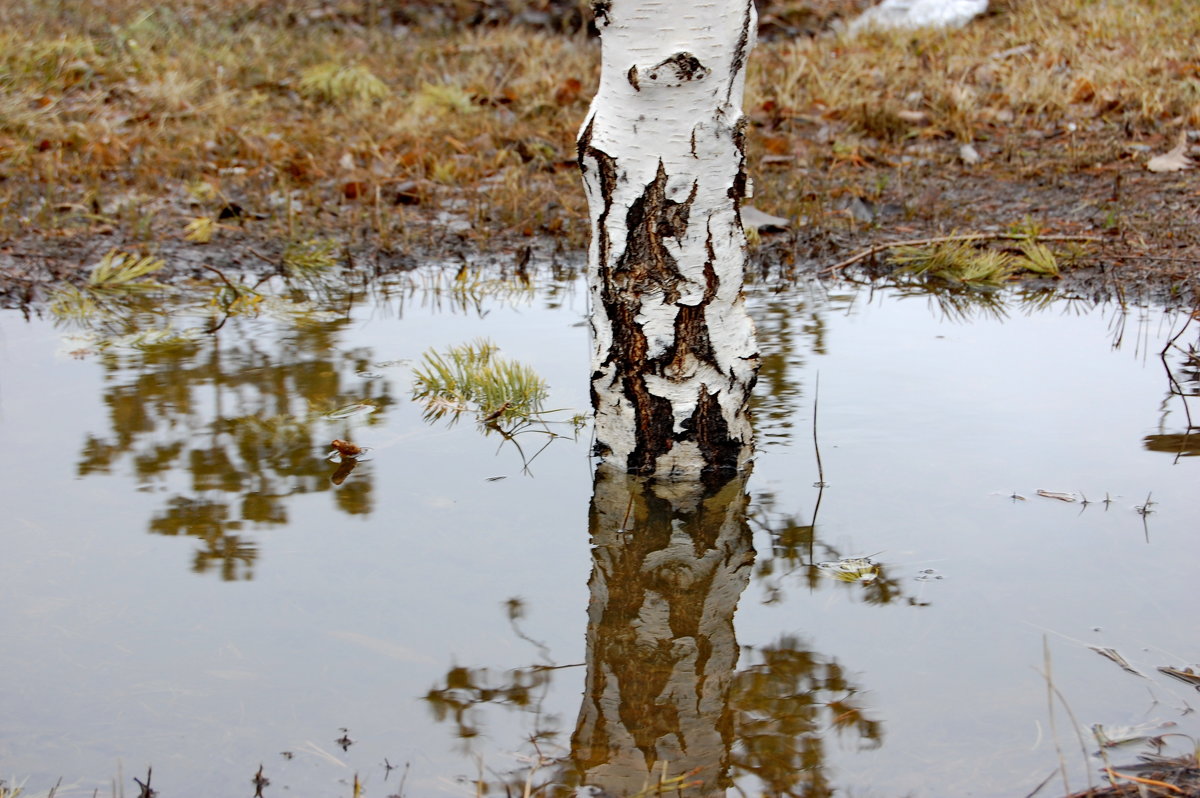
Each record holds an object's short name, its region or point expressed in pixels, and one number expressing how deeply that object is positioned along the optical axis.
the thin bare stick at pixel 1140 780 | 1.40
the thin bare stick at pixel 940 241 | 4.38
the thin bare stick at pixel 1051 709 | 1.42
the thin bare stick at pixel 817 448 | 2.51
